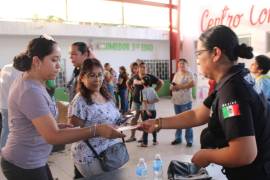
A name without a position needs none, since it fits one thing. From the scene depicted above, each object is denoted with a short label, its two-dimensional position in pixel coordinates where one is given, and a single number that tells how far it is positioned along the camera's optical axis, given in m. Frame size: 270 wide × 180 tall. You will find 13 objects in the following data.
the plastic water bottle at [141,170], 1.97
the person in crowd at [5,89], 3.74
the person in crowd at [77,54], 2.97
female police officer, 1.17
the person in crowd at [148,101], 5.19
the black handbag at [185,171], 1.85
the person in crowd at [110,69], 8.03
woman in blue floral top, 2.16
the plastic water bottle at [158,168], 1.96
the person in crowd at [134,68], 6.31
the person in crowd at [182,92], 5.17
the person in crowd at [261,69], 4.10
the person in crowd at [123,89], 8.18
